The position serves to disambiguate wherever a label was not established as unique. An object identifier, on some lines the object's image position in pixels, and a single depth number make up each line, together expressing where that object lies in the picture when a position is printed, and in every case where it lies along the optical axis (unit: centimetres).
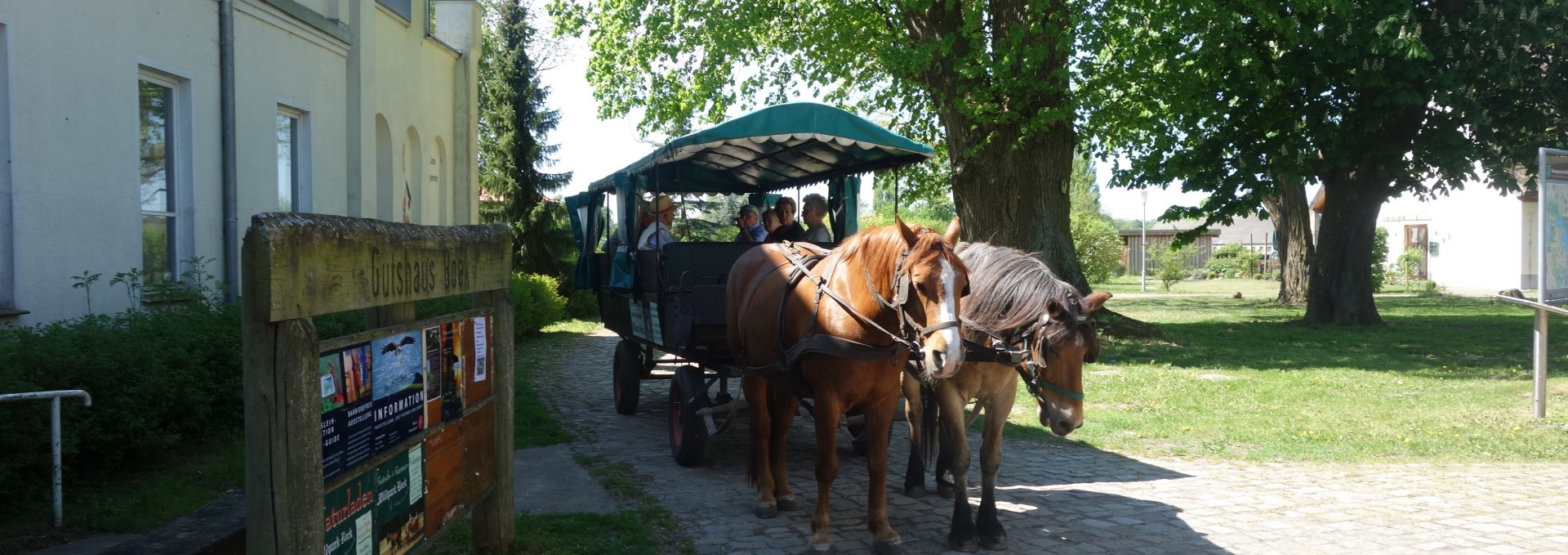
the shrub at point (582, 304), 2469
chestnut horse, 476
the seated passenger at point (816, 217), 895
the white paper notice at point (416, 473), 397
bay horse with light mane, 541
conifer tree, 2709
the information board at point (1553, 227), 923
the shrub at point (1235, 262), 4884
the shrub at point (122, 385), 478
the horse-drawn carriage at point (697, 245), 738
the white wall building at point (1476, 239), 3297
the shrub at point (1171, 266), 3994
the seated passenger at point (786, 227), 899
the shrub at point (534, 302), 1789
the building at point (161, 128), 655
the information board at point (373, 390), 293
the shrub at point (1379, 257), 3385
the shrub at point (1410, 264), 3684
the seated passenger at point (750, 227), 941
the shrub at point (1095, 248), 4150
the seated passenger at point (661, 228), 873
